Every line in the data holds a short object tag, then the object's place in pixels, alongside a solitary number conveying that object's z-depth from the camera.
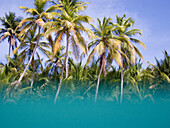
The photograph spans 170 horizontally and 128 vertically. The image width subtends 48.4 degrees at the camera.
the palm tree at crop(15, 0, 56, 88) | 21.77
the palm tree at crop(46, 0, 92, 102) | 19.41
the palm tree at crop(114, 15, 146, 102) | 21.84
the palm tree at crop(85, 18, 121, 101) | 20.51
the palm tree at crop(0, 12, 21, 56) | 31.44
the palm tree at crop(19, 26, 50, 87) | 24.05
